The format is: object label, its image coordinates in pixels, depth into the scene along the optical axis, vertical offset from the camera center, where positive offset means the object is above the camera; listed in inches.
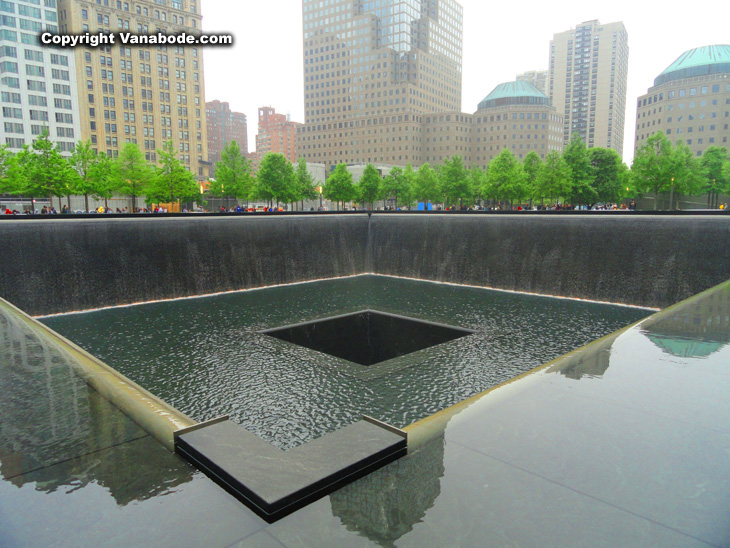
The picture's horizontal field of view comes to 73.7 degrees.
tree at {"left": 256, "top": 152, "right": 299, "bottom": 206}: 1851.6 +99.4
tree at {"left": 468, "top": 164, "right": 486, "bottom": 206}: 2059.5 +98.9
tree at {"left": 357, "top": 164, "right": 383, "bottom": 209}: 2155.5 +84.3
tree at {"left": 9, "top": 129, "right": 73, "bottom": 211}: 1261.0 +80.3
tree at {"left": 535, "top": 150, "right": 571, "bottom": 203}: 1593.3 +84.5
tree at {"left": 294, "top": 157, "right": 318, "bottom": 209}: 2105.1 +96.9
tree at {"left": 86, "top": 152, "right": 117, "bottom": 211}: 1443.2 +82.8
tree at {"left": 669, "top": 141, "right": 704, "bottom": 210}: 1528.1 +99.3
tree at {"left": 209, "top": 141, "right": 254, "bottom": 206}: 1825.8 +108.9
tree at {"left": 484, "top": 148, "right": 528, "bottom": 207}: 1753.2 +89.5
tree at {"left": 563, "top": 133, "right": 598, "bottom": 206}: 1604.3 +112.0
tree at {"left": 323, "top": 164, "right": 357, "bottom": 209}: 2146.9 +75.4
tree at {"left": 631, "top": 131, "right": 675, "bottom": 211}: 1531.7 +121.7
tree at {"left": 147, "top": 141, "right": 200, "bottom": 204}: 1599.4 +73.1
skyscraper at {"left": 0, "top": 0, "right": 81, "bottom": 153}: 2615.7 +679.1
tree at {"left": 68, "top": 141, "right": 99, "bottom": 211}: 1378.0 +103.7
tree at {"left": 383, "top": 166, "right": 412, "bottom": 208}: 2283.5 +89.4
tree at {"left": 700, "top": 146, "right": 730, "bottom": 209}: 1815.9 +123.0
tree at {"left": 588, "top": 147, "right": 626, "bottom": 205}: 1677.9 +105.8
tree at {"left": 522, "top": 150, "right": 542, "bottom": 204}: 1905.3 +149.0
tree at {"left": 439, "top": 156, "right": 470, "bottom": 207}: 2020.2 +95.6
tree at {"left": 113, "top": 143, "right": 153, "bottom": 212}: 1582.2 +101.8
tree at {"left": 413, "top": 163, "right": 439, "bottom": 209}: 2217.4 +86.7
